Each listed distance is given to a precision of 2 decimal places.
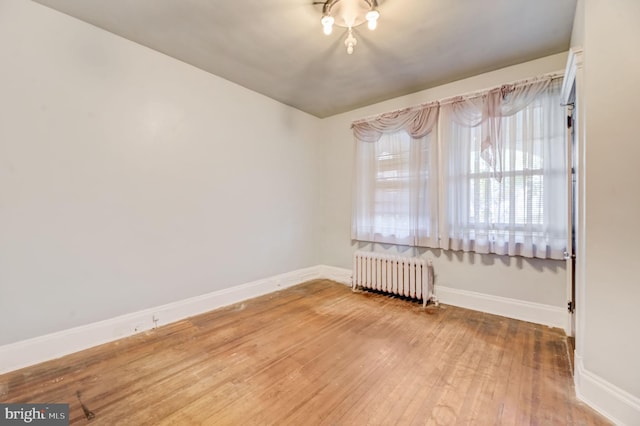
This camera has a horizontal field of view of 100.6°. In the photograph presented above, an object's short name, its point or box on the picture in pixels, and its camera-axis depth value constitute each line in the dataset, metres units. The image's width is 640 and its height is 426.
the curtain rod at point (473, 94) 2.62
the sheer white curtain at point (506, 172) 2.63
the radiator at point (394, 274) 3.33
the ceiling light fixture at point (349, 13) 1.98
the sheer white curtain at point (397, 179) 3.43
